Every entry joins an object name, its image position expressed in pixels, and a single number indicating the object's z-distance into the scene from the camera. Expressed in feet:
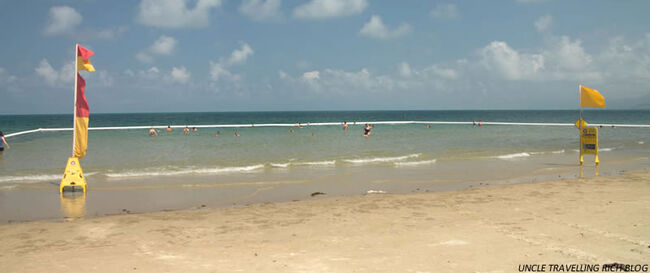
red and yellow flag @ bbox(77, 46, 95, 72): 34.04
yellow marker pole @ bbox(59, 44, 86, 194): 35.12
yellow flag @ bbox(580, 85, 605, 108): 43.70
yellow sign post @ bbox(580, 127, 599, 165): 47.80
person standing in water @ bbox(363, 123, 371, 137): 118.28
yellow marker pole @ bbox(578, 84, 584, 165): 44.98
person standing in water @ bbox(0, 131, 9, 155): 70.69
